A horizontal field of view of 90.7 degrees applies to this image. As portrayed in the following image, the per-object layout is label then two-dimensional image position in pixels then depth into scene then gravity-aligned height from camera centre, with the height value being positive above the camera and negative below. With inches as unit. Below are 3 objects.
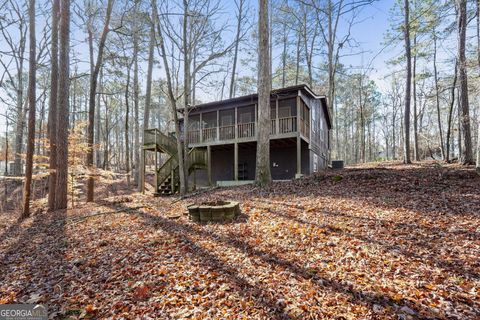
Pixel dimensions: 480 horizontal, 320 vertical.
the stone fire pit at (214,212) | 230.1 -45.3
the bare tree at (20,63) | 473.4 +278.1
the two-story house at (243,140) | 526.9 +61.3
